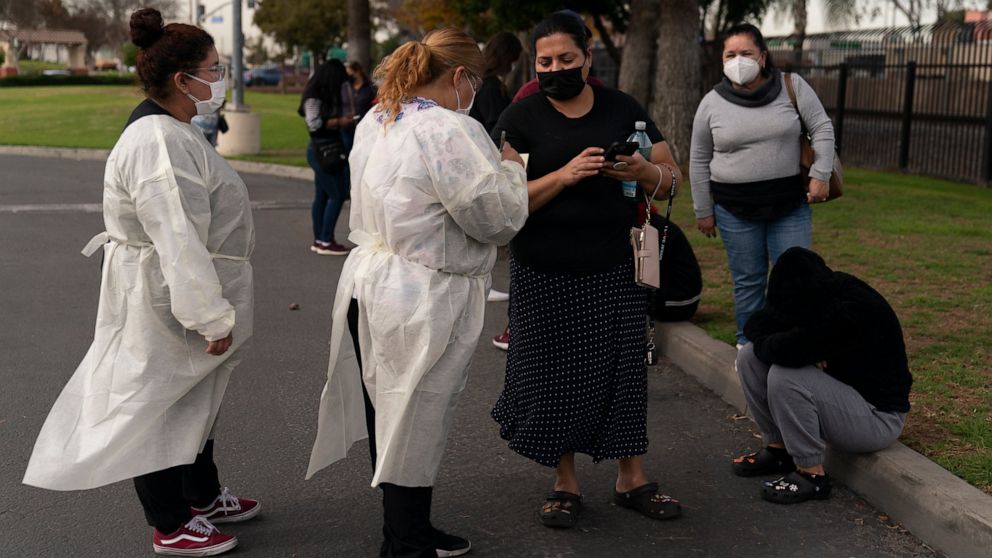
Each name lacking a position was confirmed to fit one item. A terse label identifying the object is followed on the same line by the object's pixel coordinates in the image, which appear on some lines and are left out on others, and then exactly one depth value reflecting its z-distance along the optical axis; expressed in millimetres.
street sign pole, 20656
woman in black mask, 4191
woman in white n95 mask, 5668
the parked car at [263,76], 75500
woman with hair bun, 3666
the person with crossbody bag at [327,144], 10047
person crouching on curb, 4367
